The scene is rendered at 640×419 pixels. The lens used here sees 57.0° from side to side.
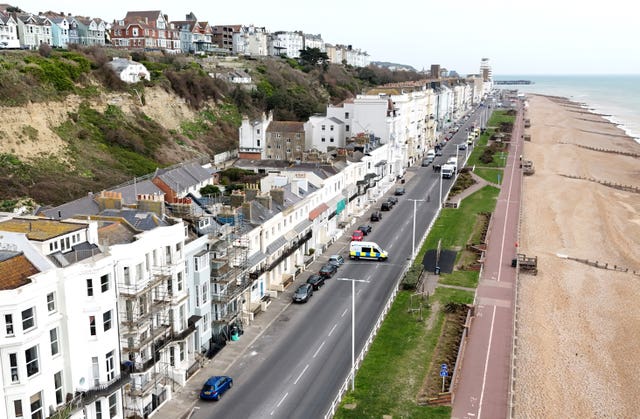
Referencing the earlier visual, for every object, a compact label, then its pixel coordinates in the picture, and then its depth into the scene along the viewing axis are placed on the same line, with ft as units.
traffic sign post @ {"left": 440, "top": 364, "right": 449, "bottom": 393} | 104.12
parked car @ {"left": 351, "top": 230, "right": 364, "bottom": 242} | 194.61
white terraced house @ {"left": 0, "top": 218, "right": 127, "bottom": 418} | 74.23
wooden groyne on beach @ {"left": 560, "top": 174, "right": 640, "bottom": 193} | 301.02
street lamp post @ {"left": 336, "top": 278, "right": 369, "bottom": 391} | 104.24
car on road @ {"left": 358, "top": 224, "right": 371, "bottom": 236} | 206.28
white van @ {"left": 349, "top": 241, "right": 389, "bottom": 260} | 177.99
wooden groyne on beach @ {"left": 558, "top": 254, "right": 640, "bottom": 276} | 179.57
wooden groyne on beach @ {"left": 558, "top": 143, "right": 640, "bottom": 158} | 415.99
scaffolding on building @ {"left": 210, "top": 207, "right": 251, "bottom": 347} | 119.14
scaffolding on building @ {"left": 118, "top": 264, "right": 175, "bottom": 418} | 91.25
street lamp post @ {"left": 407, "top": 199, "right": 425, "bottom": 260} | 177.88
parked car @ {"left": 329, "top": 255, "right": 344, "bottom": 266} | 171.83
